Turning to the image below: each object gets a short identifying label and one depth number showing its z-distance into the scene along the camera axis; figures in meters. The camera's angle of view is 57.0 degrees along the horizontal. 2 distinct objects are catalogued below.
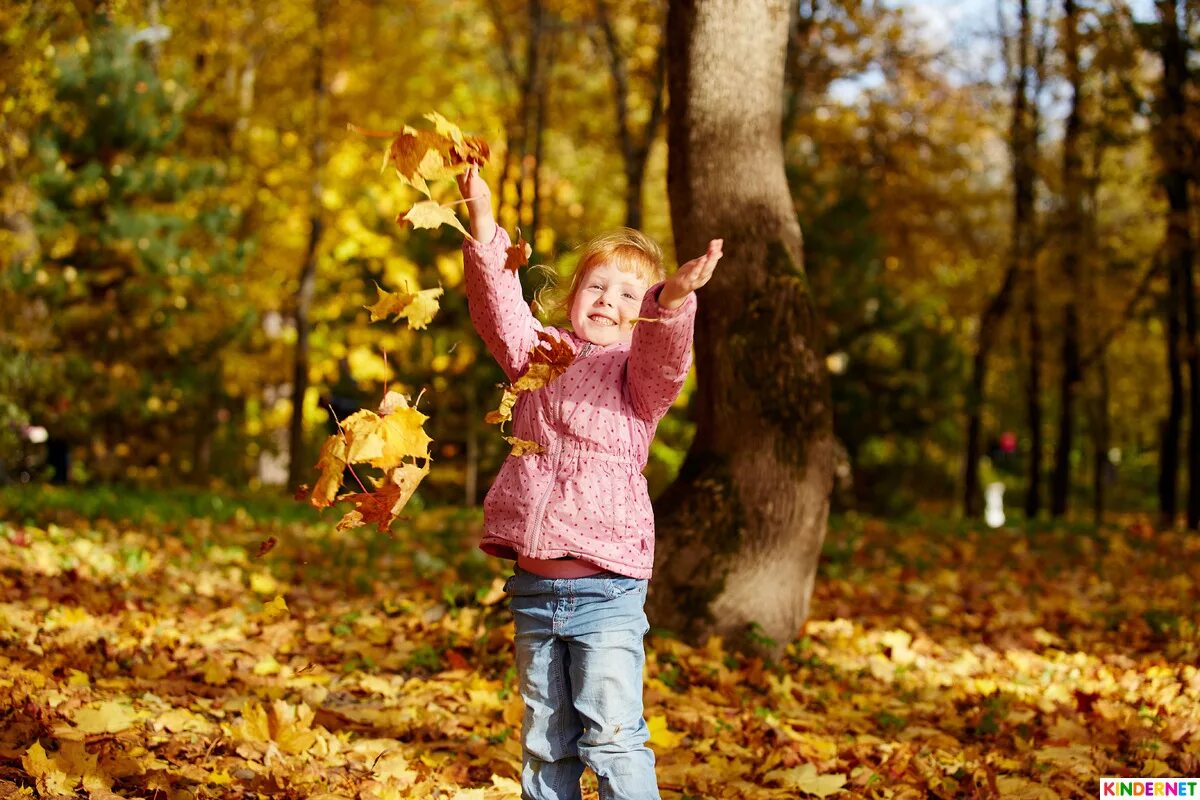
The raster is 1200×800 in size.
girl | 2.63
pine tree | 12.52
